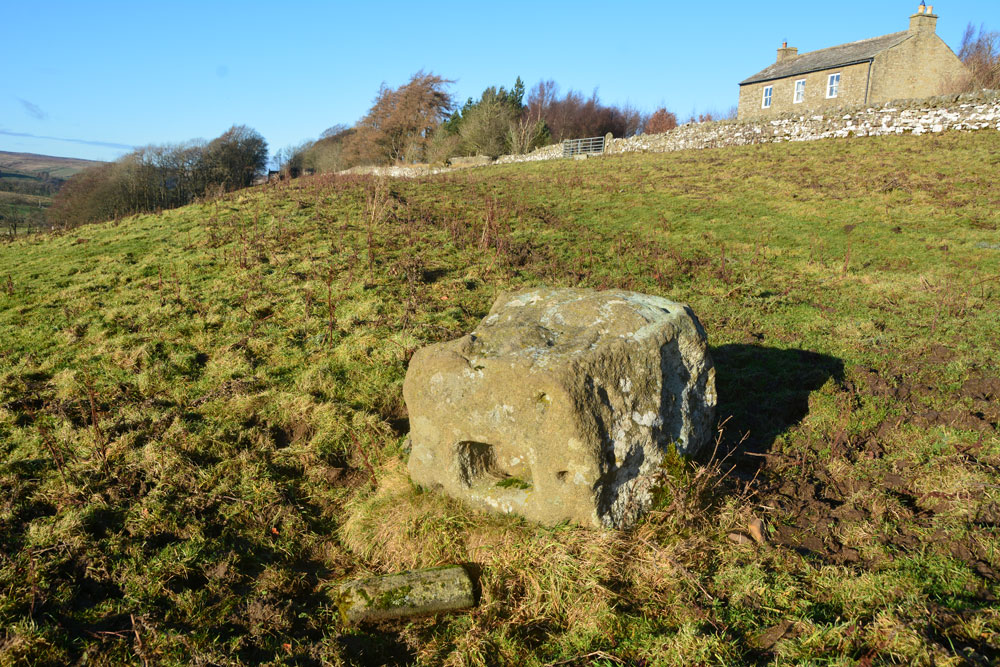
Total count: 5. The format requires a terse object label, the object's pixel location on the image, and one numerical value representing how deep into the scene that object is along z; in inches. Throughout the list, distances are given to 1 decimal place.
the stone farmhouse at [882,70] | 1344.7
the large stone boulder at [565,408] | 185.3
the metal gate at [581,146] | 1344.7
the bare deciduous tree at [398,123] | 1648.6
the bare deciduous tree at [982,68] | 1188.1
